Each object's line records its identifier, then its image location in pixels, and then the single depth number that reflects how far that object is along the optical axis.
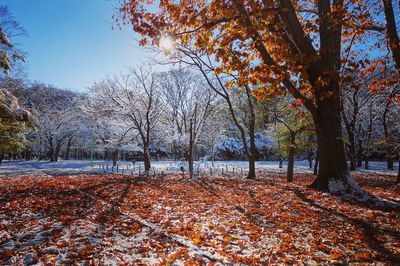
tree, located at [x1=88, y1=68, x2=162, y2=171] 23.86
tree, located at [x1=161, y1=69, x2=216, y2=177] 35.41
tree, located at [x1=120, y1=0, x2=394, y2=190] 7.72
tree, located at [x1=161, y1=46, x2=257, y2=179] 17.55
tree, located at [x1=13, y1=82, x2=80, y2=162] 47.17
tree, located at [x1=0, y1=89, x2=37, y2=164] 11.23
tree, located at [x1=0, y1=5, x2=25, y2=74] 11.11
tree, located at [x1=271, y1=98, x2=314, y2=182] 15.25
